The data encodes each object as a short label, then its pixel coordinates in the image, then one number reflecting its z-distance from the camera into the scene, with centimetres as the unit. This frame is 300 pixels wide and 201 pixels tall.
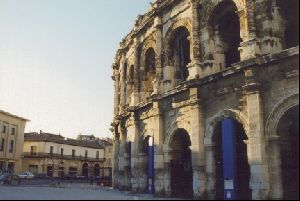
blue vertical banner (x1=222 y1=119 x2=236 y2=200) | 1307
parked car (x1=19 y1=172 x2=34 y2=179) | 3791
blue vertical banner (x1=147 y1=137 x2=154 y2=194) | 1734
